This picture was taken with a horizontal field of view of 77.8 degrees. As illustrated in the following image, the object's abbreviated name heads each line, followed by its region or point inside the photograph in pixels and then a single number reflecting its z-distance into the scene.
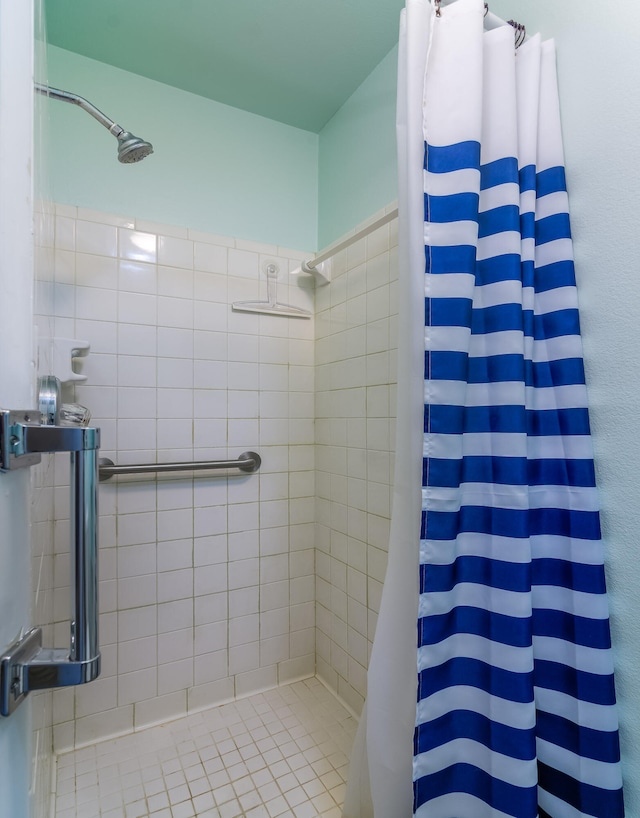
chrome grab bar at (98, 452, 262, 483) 1.24
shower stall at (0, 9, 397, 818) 1.18
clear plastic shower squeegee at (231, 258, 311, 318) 1.48
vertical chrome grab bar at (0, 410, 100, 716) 0.39
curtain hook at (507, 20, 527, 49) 0.80
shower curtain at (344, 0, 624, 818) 0.70
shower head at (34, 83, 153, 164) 0.98
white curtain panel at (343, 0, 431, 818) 0.74
